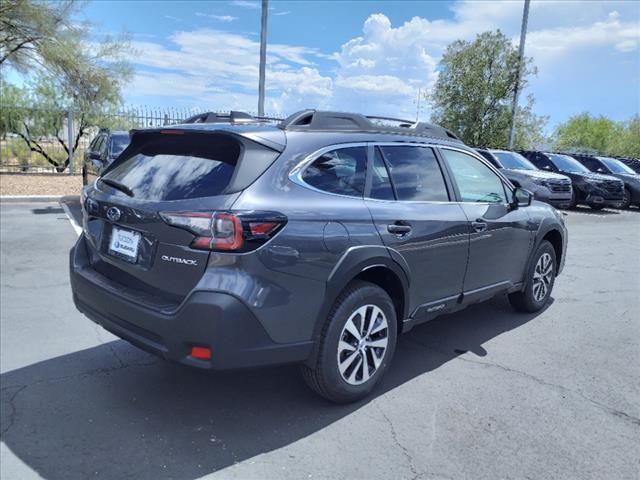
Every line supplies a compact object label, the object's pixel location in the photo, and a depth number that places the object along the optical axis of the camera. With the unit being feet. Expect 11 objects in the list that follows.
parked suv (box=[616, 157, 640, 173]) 73.31
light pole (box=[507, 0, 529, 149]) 73.00
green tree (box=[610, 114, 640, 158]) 160.86
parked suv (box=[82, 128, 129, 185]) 32.91
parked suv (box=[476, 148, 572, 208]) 46.60
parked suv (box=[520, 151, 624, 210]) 53.01
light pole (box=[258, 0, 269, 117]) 47.96
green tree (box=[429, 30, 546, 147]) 78.43
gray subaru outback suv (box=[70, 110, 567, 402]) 9.26
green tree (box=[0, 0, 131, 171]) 58.08
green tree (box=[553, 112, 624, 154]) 205.05
